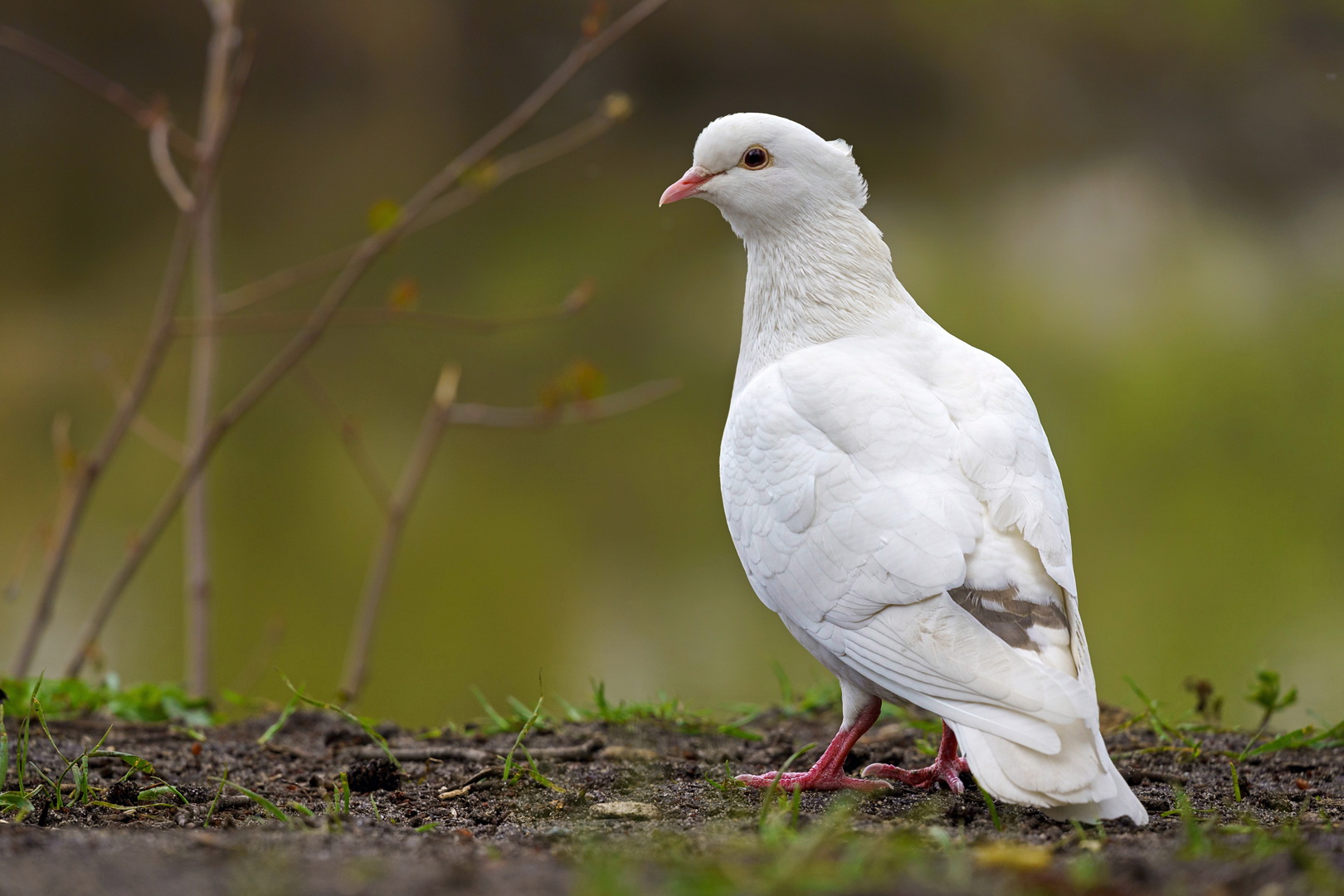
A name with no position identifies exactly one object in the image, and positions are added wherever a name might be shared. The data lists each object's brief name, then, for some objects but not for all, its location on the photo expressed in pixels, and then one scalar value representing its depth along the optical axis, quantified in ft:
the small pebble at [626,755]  16.69
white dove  11.88
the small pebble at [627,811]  12.89
